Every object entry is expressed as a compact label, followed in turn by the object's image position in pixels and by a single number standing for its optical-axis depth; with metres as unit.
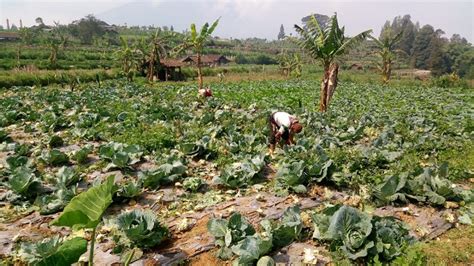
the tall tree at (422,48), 76.88
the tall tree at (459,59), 63.73
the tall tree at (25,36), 52.62
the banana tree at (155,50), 30.80
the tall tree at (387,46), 30.78
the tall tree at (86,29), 75.56
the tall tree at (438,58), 64.12
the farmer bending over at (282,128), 7.04
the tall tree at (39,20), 85.94
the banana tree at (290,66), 43.54
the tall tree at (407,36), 98.56
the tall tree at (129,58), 32.12
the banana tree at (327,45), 12.11
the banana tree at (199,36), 19.11
